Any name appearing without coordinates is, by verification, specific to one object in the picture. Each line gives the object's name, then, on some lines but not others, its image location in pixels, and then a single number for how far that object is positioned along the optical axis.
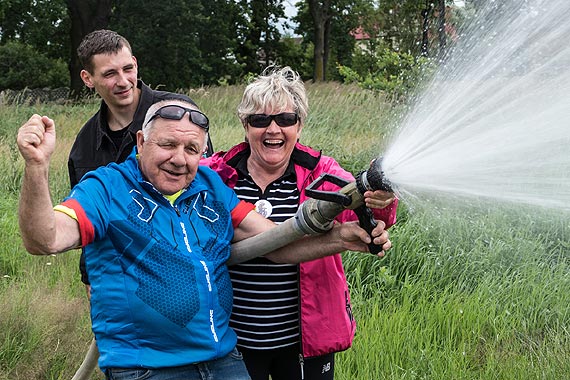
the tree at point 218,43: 28.53
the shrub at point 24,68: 30.23
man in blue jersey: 2.22
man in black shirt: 3.32
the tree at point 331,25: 31.30
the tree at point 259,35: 34.03
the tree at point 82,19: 20.09
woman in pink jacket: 2.70
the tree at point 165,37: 25.73
